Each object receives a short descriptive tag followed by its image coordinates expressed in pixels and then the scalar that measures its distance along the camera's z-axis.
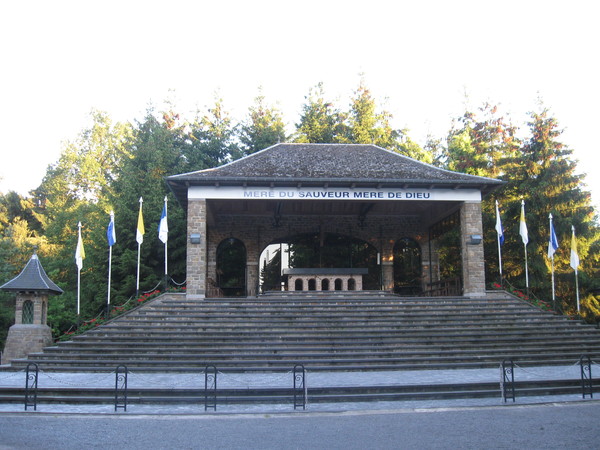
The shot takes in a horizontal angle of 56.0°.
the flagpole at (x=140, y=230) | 21.54
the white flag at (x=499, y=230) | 22.28
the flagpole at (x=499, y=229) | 22.27
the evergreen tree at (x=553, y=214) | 27.16
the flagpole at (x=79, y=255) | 20.94
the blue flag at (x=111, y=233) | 21.06
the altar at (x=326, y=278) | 23.25
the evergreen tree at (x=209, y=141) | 35.38
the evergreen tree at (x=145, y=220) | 28.31
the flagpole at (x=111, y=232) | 21.06
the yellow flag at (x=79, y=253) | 20.95
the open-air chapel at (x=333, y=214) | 21.12
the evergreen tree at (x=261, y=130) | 36.75
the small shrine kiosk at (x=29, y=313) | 16.81
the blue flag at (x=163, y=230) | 21.23
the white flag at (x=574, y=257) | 21.39
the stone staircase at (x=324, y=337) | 15.52
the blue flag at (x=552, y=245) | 21.50
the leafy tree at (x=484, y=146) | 33.22
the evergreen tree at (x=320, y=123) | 38.22
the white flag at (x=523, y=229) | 22.05
